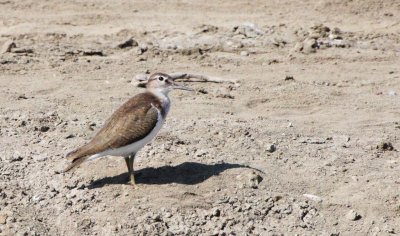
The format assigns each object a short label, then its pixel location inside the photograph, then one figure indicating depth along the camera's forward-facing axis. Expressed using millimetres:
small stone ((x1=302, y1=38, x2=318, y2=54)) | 14930
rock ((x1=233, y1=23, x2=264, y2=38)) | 15617
